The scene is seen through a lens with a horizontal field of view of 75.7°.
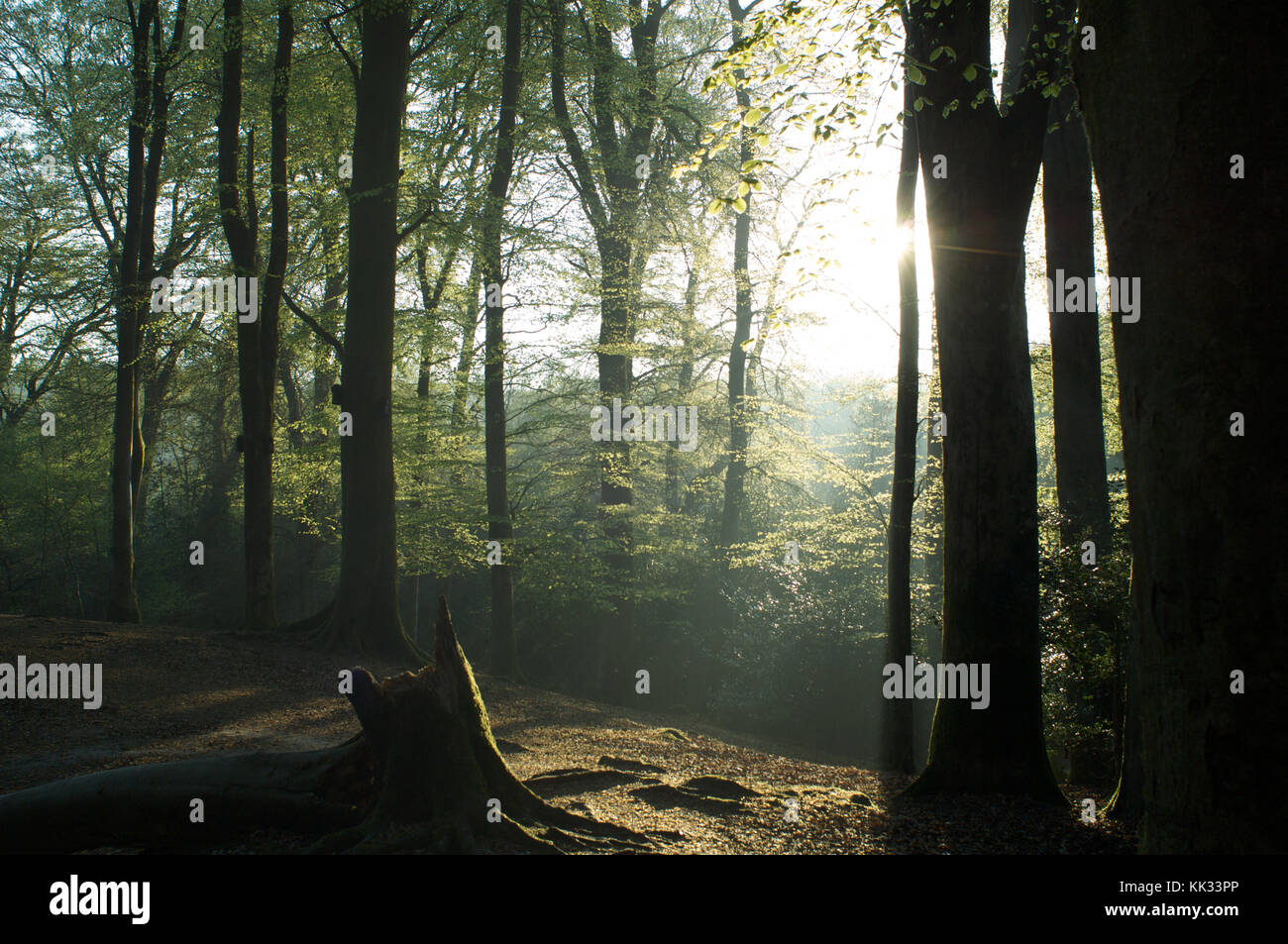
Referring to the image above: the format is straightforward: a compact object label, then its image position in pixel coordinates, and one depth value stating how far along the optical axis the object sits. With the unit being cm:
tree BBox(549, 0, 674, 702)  1677
